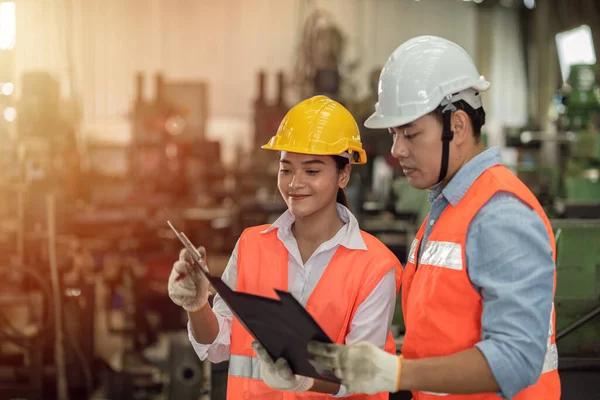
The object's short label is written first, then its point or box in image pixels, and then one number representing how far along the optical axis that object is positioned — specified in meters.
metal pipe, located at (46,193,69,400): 4.18
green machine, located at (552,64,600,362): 2.68
